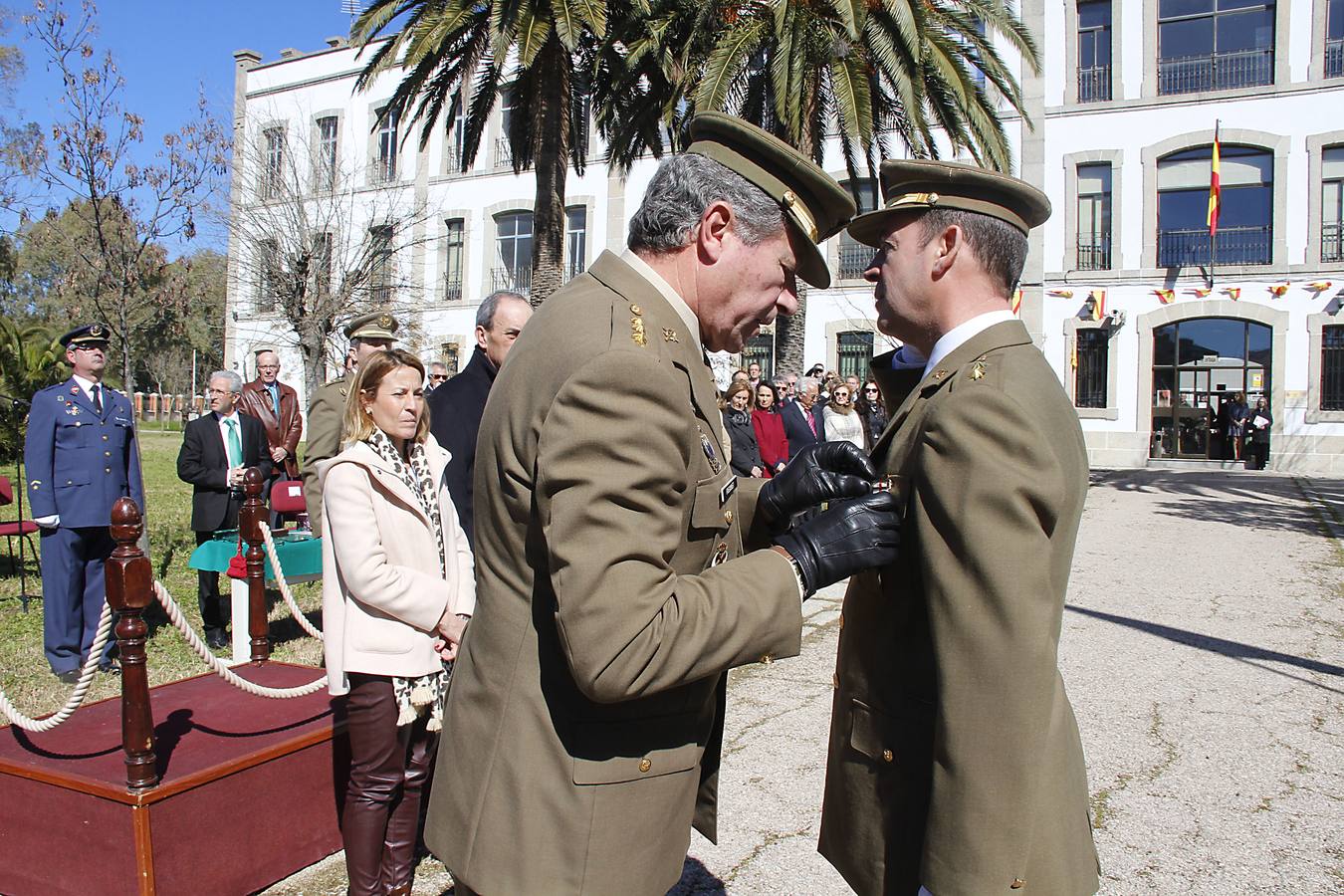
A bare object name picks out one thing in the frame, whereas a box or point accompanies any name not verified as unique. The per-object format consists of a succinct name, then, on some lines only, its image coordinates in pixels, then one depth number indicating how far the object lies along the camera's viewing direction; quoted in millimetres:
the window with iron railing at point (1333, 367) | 22375
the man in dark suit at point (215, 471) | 6871
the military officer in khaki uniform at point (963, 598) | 1599
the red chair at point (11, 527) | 7848
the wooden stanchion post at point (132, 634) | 2902
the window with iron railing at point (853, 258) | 25141
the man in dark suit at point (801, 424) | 10648
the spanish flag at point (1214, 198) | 22203
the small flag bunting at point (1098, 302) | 23812
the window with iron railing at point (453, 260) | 30156
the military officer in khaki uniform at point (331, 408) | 5844
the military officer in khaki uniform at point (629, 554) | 1436
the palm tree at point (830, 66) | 12836
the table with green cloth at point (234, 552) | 5918
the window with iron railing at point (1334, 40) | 22375
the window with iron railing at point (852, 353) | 25406
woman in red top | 10227
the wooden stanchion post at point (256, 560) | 4527
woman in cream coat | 3072
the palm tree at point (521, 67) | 11844
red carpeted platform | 2928
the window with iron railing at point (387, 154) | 29219
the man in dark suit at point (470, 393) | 4094
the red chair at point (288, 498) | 7496
